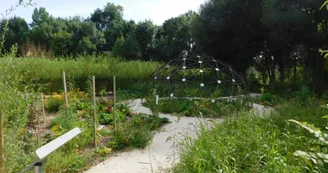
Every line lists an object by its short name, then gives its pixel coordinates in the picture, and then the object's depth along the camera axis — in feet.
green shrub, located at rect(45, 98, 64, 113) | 19.29
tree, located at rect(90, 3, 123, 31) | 98.63
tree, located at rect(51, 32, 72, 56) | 73.56
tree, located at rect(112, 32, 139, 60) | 61.21
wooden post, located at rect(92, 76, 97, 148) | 11.16
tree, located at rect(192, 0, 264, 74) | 32.68
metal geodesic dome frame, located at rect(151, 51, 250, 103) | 21.08
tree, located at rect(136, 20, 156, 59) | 66.13
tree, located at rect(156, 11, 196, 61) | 57.52
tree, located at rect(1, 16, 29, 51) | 83.87
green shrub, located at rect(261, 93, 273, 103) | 23.11
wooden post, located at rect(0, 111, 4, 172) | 5.96
